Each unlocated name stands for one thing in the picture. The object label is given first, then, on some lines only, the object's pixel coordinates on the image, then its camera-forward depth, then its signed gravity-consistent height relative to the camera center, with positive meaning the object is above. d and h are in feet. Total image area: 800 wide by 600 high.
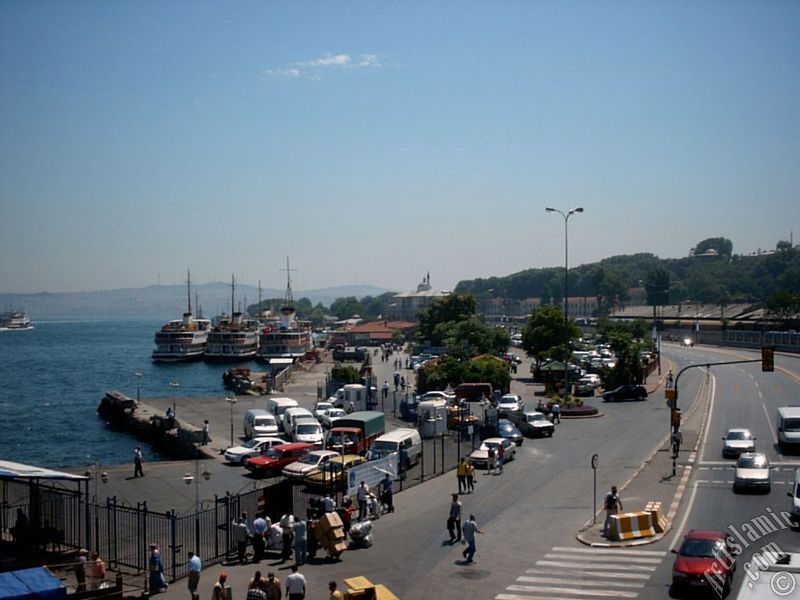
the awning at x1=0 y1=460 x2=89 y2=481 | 57.31 -13.01
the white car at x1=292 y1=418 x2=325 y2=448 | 116.00 -20.34
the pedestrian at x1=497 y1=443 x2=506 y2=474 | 96.84 -20.29
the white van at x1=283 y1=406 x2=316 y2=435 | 128.67 -19.65
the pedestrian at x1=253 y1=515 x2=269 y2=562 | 63.87 -19.45
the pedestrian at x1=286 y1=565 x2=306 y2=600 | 51.55 -18.98
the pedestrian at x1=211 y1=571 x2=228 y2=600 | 50.88 -18.97
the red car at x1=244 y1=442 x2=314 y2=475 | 97.30 -20.30
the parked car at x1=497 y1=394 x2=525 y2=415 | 139.33 -20.04
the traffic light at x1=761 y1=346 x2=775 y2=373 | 103.96 -8.98
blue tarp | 43.52 -16.14
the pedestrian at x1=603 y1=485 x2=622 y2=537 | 69.52 -18.66
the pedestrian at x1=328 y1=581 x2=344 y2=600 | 48.75 -18.43
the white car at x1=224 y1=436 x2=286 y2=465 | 105.40 -20.57
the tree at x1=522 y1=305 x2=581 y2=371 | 207.51 -10.56
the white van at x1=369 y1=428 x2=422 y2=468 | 97.40 -18.81
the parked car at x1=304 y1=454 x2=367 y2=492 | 82.64 -19.50
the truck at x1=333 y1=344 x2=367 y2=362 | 340.43 -26.06
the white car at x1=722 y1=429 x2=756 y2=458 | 101.45 -19.95
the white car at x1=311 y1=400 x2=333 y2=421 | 145.59 -21.28
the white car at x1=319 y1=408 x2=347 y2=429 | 140.15 -21.60
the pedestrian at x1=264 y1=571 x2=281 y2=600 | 51.93 -19.21
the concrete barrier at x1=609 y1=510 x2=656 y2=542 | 66.08 -19.78
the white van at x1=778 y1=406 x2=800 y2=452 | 104.63 -18.85
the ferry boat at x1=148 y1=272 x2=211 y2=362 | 441.27 -26.25
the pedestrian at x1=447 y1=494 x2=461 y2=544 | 67.41 -19.43
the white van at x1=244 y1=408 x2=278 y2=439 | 127.03 -20.80
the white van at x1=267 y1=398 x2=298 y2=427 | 143.73 -20.03
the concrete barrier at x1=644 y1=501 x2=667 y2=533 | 67.67 -19.62
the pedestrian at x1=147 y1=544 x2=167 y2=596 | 55.21 -19.50
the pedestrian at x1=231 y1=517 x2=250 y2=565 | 63.10 -19.33
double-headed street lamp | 147.04 -15.17
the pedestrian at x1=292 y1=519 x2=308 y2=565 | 61.72 -19.08
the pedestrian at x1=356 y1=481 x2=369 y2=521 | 74.23 -19.29
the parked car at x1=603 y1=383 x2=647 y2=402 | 165.78 -21.36
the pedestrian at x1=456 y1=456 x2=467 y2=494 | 84.64 -19.40
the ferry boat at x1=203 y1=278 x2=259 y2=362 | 445.37 -27.37
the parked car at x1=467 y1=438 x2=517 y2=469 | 99.09 -20.38
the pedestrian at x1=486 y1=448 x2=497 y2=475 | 96.94 -20.61
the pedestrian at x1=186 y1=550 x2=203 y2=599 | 54.19 -18.98
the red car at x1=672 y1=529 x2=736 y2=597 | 51.06 -18.11
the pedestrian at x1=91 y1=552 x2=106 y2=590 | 53.62 -18.55
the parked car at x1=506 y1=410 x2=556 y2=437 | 122.52 -20.68
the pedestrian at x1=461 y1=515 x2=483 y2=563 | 61.26 -18.84
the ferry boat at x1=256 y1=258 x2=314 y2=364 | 426.51 -26.13
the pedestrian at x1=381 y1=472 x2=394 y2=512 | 78.23 -19.85
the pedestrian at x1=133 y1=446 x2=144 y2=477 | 97.24 -20.83
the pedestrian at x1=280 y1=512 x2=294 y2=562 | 63.62 -19.17
